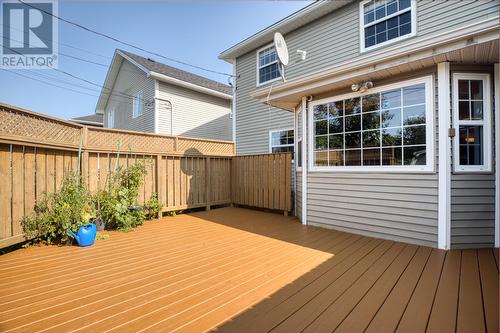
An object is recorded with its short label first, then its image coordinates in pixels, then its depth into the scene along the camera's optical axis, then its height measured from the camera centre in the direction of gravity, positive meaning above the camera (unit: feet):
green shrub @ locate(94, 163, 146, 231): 15.96 -2.07
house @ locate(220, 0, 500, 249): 11.36 +1.85
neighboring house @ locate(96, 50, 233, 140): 34.40 +10.79
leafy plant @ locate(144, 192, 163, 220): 19.07 -2.97
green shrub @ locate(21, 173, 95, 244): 12.11 -2.36
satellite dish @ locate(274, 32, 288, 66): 17.04 +8.52
